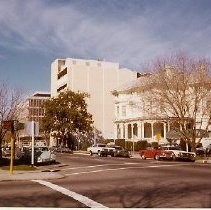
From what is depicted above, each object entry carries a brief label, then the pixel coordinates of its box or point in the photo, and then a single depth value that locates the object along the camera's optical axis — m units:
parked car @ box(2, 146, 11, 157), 35.05
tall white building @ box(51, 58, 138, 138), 58.12
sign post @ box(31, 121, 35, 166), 16.71
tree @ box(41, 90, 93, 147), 49.49
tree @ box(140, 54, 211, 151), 27.91
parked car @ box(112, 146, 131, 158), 31.83
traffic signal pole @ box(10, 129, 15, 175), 13.97
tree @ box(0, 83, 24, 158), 24.29
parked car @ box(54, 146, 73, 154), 43.40
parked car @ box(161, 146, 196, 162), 25.12
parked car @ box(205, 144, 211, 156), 31.02
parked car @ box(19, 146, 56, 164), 21.34
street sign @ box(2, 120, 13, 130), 14.20
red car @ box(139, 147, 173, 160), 25.20
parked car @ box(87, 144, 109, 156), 32.35
